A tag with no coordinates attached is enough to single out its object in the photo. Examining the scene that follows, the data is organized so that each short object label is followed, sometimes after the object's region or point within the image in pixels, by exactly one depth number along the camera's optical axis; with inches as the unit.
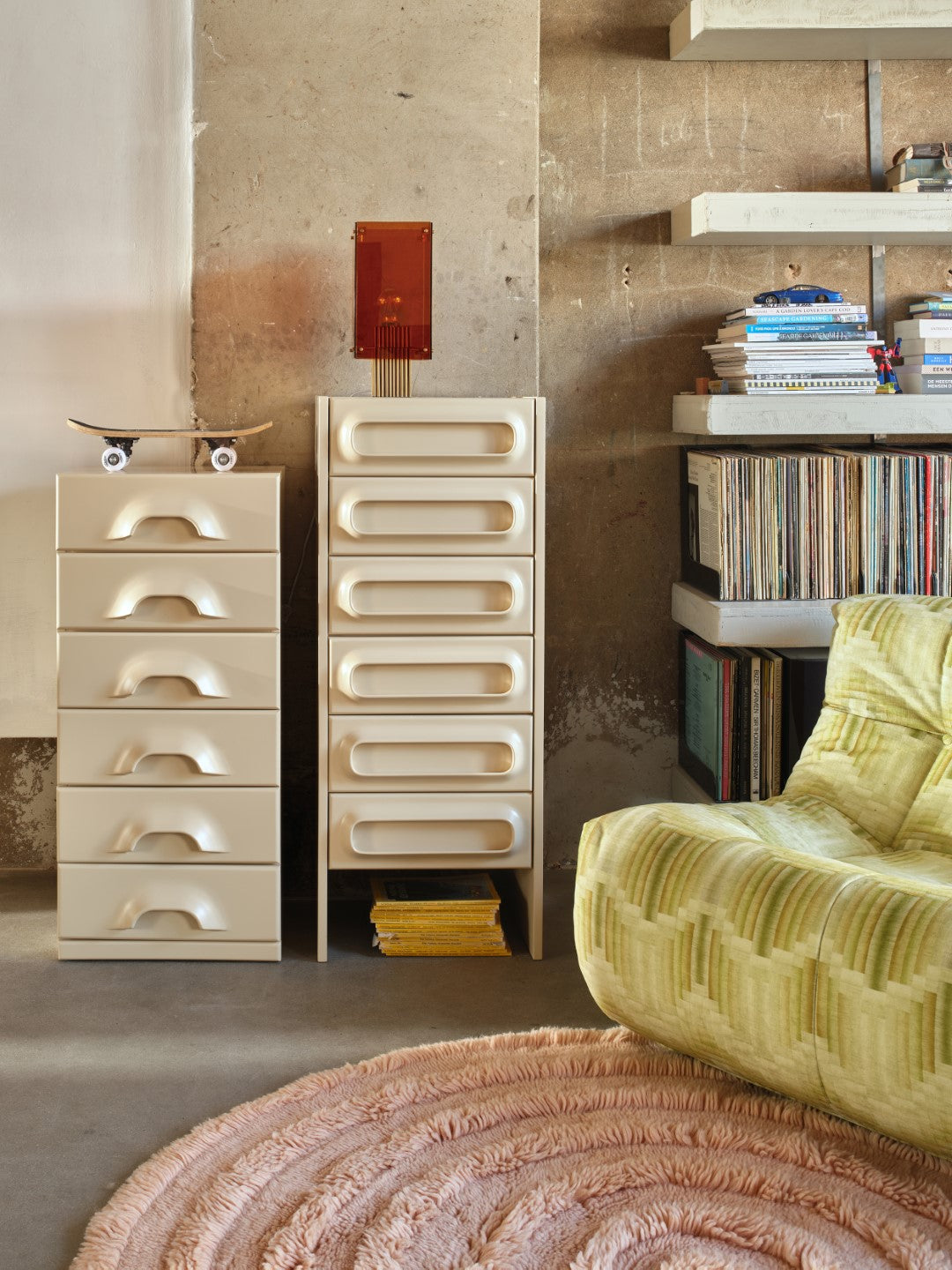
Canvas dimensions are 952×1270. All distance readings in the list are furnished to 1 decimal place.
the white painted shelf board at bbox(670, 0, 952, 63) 106.6
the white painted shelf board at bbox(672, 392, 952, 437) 105.3
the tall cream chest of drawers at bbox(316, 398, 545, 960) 97.7
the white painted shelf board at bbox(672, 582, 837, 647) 105.1
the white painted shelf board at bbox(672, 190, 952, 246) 107.6
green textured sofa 64.9
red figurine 109.5
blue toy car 107.6
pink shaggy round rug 61.1
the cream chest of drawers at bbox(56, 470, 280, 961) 96.8
